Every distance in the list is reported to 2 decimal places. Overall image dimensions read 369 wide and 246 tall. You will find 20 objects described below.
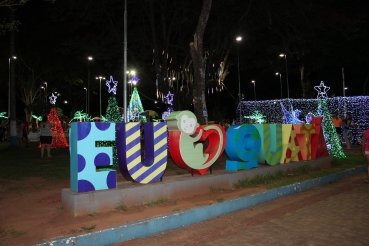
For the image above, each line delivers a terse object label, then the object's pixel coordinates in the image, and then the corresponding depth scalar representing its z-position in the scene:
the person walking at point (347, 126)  17.80
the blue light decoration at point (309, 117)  20.46
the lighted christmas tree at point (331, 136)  14.25
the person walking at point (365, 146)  9.38
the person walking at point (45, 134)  14.10
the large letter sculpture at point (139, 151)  6.93
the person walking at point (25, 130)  20.85
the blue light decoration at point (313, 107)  19.30
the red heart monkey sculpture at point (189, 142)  7.86
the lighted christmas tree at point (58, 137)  18.63
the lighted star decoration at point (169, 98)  17.80
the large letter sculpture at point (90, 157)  6.35
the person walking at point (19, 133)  20.17
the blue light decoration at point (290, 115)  21.97
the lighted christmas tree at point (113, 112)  14.28
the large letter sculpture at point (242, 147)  9.10
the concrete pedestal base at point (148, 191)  6.23
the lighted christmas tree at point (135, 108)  28.17
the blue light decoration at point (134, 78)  24.64
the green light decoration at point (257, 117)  27.17
